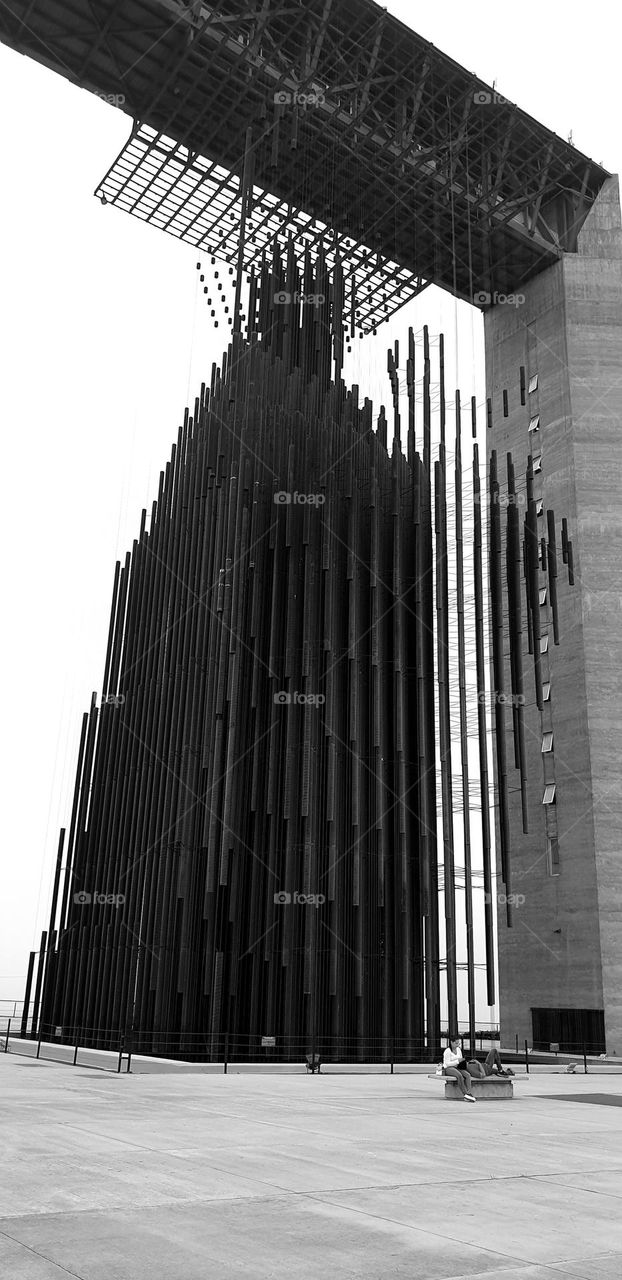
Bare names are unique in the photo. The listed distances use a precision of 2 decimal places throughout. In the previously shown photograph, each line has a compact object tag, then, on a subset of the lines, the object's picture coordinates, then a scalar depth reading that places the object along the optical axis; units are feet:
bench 49.57
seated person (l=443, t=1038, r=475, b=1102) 49.19
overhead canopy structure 109.60
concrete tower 108.37
